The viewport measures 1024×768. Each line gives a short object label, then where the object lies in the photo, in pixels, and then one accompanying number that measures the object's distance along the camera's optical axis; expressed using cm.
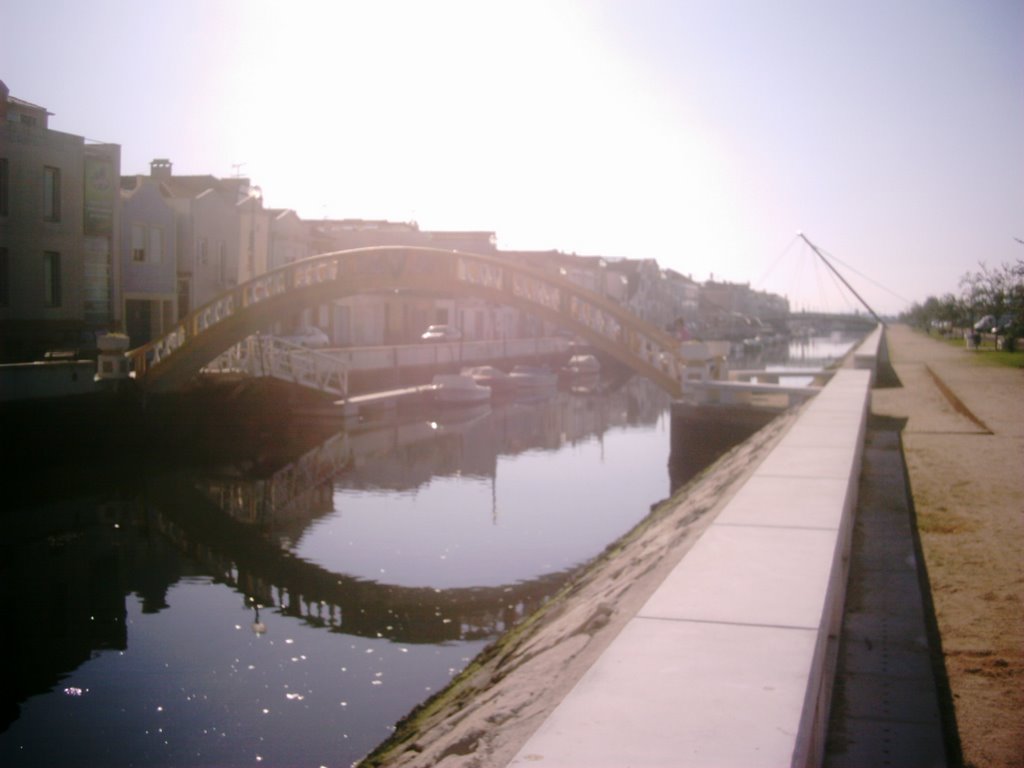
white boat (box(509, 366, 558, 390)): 4793
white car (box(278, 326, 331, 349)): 4391
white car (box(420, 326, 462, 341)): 5597
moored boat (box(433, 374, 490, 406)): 3925
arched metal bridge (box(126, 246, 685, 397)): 2644
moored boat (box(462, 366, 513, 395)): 4494
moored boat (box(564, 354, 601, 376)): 5969
